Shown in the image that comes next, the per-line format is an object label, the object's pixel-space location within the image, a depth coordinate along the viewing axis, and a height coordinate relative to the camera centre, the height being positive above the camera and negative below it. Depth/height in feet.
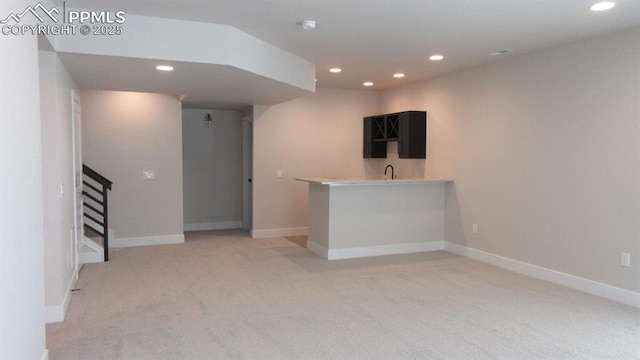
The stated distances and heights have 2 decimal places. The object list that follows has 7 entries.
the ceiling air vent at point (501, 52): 16.58 +4.08
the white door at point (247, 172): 26.81 -0.68
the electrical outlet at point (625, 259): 14.00 -2.98
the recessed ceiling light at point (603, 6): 11.47 +4.02
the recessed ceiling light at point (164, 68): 14.08 +2.91
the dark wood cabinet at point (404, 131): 22.67 +1.62
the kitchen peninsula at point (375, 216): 19.62 -2.48
